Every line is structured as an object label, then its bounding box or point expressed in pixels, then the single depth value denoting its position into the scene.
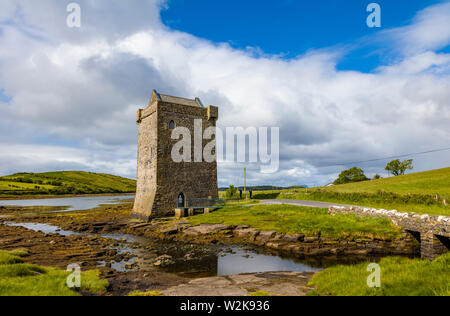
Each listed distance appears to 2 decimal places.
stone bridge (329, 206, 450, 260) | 15.38
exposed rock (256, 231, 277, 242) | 21.64
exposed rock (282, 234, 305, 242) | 20.34
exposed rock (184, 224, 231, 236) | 24.66
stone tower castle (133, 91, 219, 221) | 32.81
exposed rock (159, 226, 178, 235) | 26.12
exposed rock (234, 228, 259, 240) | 22.75
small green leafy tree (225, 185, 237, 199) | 43.95
